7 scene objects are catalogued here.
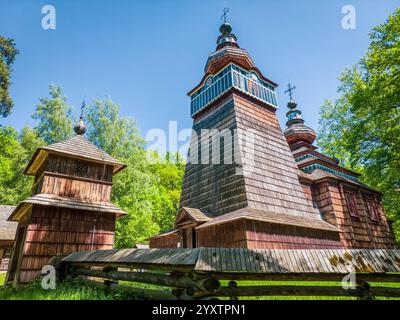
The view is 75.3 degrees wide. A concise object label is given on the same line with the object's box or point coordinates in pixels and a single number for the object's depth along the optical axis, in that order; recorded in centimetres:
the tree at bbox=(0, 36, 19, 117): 1608
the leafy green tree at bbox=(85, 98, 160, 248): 2281
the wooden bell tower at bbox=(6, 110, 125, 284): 1144
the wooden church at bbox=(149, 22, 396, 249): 1334
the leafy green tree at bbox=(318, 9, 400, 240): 1614
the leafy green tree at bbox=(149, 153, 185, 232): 3119
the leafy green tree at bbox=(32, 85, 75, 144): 2594
